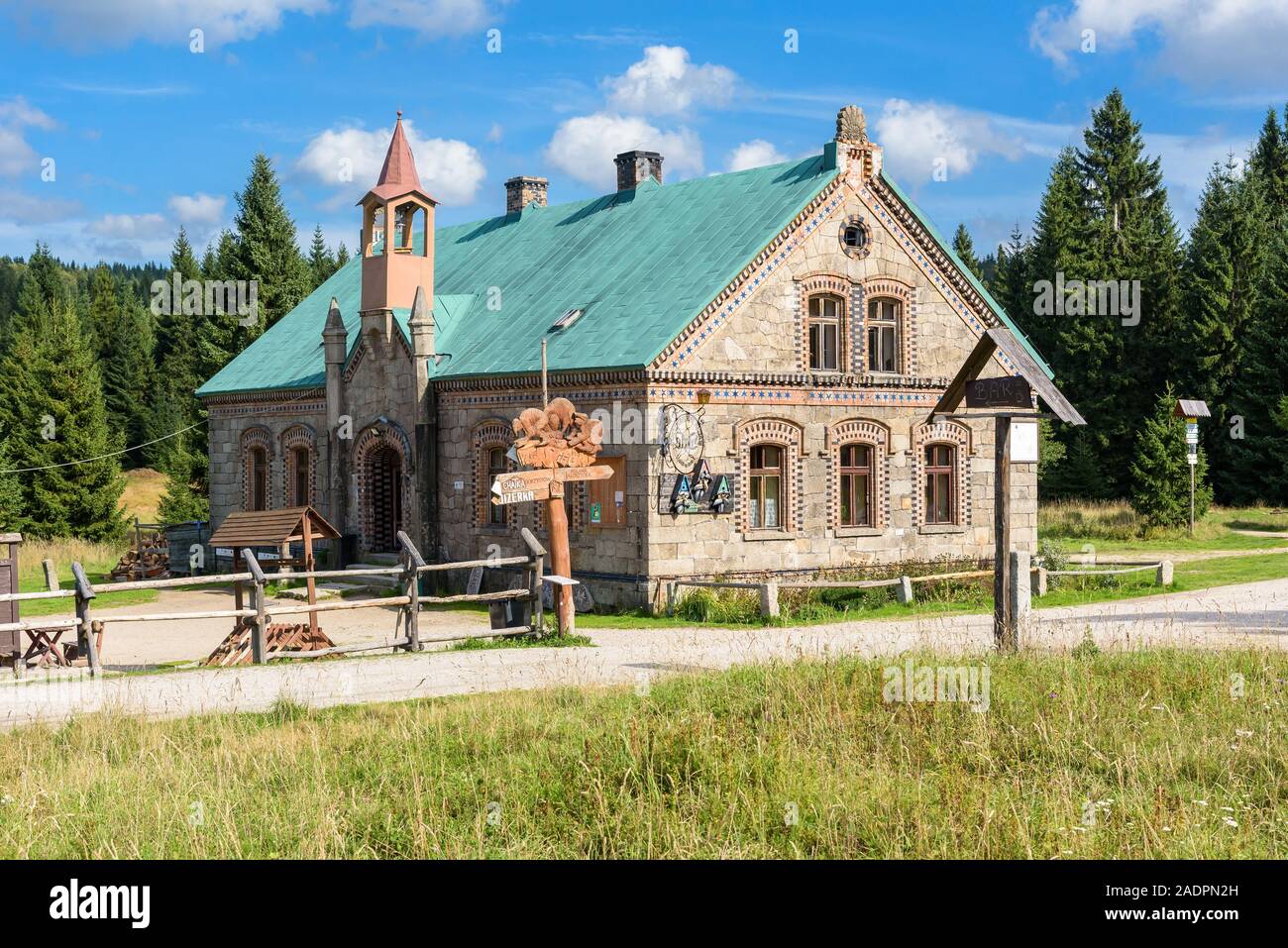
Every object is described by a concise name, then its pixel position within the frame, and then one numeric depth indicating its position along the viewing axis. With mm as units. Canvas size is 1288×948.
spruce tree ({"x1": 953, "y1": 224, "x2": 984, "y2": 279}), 62625
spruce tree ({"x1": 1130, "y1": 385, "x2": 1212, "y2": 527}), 38781
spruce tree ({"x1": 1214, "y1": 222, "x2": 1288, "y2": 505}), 46344
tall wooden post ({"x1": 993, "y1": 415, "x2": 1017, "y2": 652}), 14695
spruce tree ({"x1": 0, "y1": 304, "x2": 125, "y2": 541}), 47344
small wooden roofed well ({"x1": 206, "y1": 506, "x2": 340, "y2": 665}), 22297
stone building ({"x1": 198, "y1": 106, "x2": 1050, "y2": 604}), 24484
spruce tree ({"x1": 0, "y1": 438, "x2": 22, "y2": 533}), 43156
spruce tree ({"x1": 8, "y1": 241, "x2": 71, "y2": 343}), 65812
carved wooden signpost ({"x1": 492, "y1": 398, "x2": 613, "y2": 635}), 18969
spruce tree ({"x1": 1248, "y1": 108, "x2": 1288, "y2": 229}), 58875
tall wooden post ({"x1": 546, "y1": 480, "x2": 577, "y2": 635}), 19250
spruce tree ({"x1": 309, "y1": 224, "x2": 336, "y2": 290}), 73750
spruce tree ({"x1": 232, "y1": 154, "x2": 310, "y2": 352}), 49062
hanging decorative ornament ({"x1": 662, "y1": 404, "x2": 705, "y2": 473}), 24141
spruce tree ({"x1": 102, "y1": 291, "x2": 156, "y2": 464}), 75938
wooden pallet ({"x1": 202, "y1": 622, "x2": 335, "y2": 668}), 17672
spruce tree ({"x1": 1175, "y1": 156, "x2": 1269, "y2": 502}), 49781
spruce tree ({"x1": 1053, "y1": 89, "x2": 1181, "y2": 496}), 51969
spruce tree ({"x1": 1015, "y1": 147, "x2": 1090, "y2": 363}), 53688
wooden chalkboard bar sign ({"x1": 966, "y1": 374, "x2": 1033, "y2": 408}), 14469
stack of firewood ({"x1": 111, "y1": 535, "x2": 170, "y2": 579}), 33844
